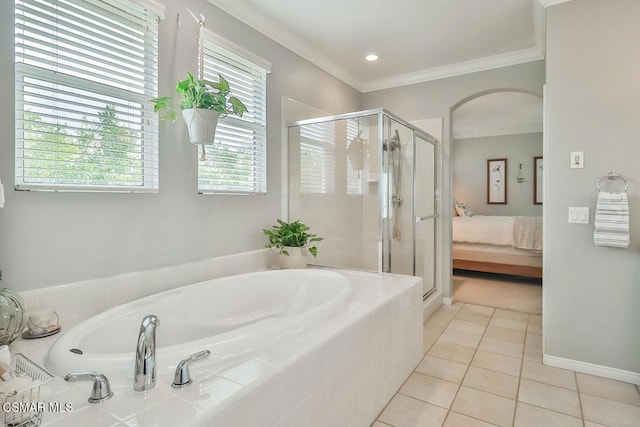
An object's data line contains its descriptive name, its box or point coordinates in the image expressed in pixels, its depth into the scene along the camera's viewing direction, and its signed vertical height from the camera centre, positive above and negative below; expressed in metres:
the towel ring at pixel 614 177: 2.10 +0.23
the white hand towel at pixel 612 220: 2.04 -0.03
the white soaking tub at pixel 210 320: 1.13 -0.48
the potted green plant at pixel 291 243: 2.66 -0.23
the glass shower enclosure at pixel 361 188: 2.79 +0.22
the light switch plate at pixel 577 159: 2.22 +0.35
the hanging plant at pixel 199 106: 1.91 +0.59
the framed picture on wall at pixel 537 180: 6.50 +0.64
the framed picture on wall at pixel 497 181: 6.86 +0.65
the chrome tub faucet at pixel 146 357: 0.97 -0.41
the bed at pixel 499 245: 4.47 -0.42
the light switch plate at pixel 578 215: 2.22 +0.00
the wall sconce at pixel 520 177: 6.71 +0.72
